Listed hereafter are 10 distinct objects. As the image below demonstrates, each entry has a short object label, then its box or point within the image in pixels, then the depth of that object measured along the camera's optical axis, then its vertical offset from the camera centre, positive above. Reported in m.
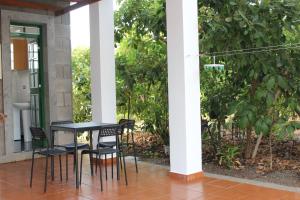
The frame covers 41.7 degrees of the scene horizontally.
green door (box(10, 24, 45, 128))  7.88 +0.40
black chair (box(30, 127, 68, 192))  5.13 -0.59
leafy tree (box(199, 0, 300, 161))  5.48 +0.52
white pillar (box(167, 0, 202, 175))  5.34 +0.06
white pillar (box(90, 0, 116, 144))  6.61 +0.53
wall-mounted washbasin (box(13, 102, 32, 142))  7.96 -0.53
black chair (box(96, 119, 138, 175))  5.82 -0.51
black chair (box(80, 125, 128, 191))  5.09 -0.55
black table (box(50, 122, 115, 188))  5.04 -0.44
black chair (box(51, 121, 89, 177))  5.53 -0.76
